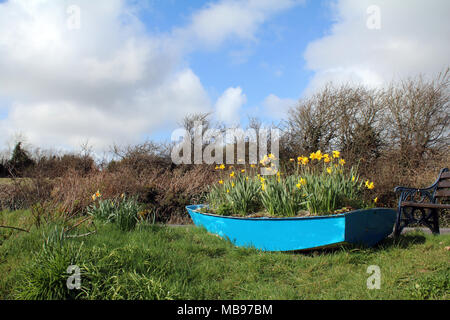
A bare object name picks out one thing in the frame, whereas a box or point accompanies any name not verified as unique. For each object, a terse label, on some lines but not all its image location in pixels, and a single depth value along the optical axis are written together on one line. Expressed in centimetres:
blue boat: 404
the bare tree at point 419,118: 1093
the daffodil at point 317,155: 495
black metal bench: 510
